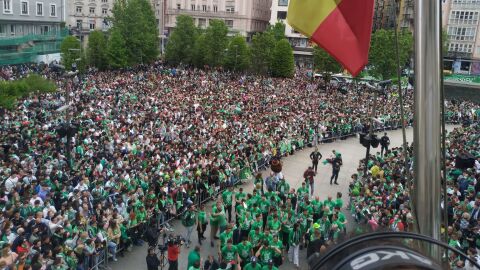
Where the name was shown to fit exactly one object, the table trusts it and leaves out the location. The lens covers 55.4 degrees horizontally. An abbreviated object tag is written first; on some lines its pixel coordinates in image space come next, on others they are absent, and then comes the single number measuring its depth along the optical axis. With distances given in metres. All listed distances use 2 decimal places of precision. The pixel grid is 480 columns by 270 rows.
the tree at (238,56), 55.94
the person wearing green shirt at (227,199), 14.88
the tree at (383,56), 52.28
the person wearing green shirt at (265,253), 10.54
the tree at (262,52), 55.47
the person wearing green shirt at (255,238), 11.28
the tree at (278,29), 68.81
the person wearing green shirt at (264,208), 13.73
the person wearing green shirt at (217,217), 13.22
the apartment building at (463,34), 67.00
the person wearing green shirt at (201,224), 13.57
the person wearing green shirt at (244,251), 10.76
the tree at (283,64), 56.34
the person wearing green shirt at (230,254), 10.48
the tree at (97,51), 50.03
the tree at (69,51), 44.09
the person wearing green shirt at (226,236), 11.09
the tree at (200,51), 57.47
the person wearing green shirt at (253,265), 9.93
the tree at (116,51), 50.28
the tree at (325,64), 53.06
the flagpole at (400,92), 3.31
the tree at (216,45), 56.88
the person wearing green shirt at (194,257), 9.91
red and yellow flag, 4.44
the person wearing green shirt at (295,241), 12.58
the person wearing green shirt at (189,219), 13.26
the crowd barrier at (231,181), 12.68
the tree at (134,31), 54.22
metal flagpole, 2.57
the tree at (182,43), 58.56
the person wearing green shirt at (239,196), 13.92
